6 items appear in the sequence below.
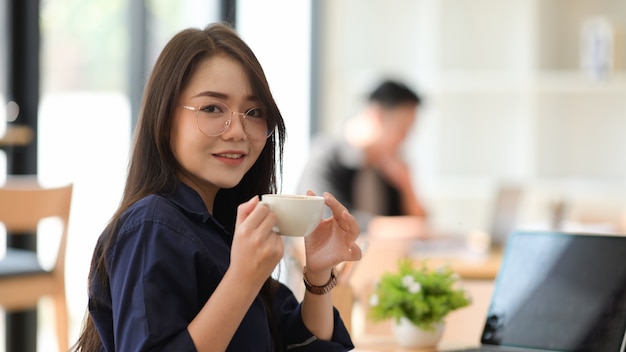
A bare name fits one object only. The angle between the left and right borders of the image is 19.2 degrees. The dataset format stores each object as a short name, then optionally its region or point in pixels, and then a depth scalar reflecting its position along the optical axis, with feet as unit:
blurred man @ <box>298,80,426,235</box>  18.94
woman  8.01
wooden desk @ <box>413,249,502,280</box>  13.65
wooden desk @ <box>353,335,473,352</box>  9.85
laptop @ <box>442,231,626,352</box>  9.39
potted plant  9.88
